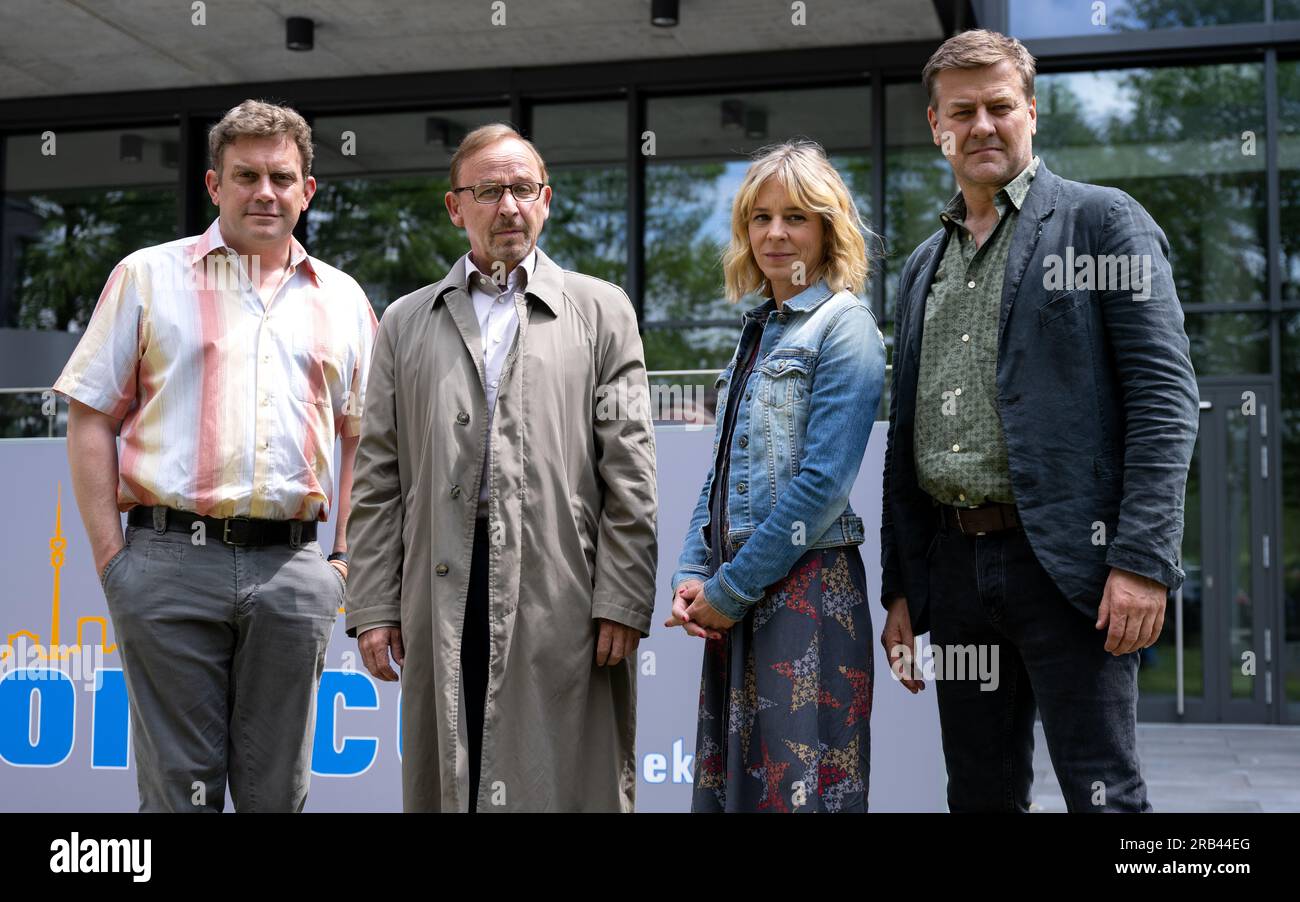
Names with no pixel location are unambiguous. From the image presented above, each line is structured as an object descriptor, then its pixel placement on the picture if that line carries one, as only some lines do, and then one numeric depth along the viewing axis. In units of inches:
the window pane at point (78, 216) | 377.1
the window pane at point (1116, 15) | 352.2
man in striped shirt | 118.1
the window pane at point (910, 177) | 337.4
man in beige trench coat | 110.6
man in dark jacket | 98.7
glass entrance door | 353.1
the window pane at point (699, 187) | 346.0
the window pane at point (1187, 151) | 358.0
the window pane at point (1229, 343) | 358.3
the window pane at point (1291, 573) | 351.6
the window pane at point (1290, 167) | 353.7
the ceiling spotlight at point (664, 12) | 310.0
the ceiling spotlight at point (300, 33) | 323.3
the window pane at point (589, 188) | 353.7
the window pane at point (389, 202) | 362.0
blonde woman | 104.5
